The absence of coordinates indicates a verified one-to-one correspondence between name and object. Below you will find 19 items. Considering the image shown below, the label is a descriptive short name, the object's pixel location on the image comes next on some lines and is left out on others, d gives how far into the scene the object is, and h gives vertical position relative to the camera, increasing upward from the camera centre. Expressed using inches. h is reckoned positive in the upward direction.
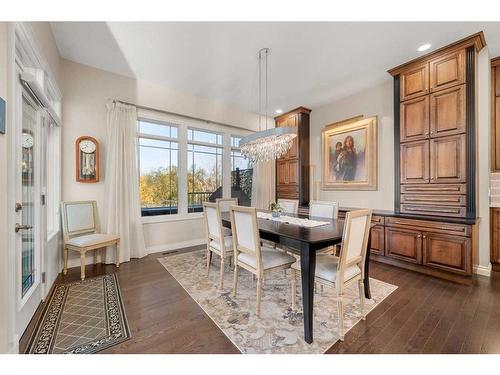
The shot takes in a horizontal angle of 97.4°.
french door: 65.4 -8.0
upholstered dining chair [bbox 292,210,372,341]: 68.1 -27.6
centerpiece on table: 125.0 -12.7
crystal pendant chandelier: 113.5 +25.4
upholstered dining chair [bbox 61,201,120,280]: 113.1 -24.8
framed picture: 157.5 +24.5
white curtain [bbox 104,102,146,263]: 134.5 +2.6
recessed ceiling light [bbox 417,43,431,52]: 112.3 +72.2
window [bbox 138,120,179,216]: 157.3 +14.6
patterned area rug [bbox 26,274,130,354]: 64.6 -46.4
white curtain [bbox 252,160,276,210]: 215.6 +0.8
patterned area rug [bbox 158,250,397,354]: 65.9 -46.7
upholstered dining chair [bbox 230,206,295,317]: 80.4 -26.3
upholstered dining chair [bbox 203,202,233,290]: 103.5 -25.1
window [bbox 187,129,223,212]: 179.5 +16.4
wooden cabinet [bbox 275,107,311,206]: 200.7 +24.0
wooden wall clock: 128.4 +16.8
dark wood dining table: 66.3 -18.6
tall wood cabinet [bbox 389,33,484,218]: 108.1 +29.7
